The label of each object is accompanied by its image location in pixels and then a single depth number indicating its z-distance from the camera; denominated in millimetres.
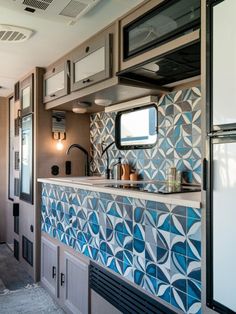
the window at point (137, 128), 2600
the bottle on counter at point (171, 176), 2217
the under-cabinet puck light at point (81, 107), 2862
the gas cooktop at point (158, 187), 1814
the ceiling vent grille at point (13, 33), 2242
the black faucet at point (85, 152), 3383
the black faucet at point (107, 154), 3023
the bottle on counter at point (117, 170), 2814
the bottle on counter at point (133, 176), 2658
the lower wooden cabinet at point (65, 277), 2299
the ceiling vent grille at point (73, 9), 1832
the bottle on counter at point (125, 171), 2740
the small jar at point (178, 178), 2180
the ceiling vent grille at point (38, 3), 1777
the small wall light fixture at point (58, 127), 3303
